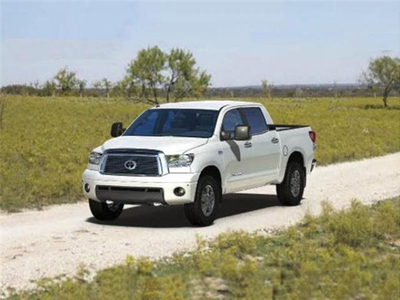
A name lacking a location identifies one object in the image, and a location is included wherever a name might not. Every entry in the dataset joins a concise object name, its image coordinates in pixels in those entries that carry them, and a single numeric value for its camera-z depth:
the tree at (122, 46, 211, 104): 61.03
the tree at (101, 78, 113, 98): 111.31
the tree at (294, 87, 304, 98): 131.56
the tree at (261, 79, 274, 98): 107.11
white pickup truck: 11.36
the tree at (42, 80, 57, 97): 108.56
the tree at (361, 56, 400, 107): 89.12
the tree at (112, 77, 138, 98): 61.50
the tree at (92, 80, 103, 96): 114.00
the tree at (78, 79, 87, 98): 110.56
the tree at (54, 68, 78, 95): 108.50
